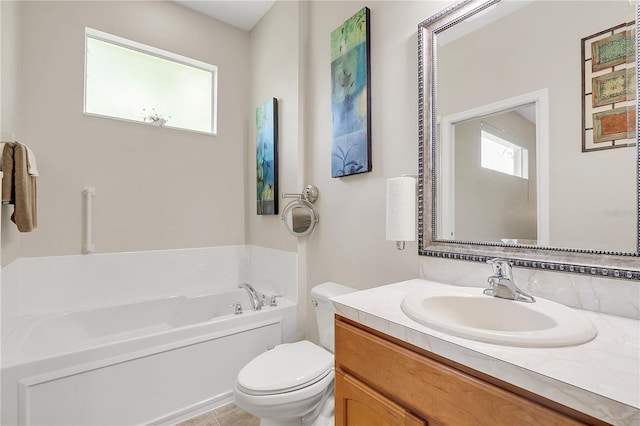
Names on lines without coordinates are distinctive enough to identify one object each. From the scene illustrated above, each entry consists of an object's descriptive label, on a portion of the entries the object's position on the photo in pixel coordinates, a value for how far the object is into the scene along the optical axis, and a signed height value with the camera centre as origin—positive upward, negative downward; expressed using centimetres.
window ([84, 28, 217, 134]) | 228 +114
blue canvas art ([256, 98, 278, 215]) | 244 +50
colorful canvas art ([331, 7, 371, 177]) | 162 +71
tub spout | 216 -66
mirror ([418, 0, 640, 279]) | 85 +29
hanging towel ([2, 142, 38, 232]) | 145 +16
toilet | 130 -79
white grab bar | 213 -5
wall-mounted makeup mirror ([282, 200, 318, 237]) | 208 -3
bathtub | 139 -87
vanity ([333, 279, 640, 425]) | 49 -35
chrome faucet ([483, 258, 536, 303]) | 91 -23
